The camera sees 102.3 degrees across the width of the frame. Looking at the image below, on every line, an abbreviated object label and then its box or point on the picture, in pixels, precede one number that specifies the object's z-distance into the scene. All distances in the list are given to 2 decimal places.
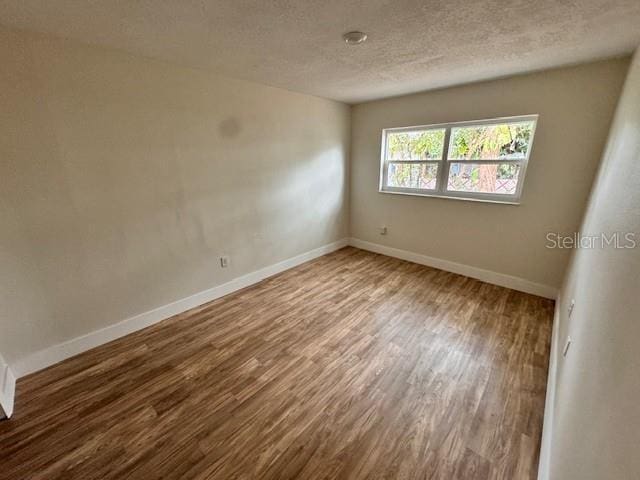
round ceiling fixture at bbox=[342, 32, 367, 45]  1.72
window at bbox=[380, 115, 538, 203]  2.83
